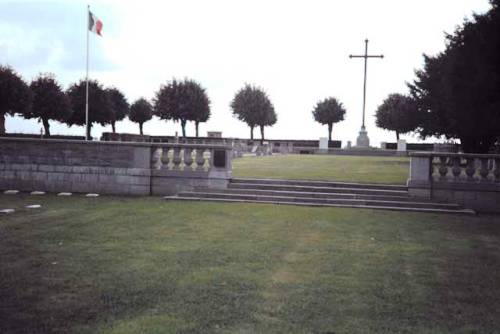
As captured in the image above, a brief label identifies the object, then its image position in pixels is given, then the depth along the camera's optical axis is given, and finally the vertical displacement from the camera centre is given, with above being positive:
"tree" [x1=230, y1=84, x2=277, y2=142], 73.19 +5.71
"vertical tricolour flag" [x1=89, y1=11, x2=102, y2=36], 27.96 +6.61
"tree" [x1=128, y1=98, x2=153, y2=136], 73.69 +4.72
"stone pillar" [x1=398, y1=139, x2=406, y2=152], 52.47 +0.45
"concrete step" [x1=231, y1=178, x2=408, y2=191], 14.62 -1.05
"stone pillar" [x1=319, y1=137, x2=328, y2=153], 53.89 +0.50
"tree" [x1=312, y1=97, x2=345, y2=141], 74.62 +5.37
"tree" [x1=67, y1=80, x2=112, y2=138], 60.34 +4.69
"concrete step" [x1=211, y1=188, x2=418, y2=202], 13.88 -1.30
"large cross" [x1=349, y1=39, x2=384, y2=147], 51.88 +1.07
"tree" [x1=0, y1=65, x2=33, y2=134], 45.97 +4.32
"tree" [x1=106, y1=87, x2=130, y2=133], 67.88 +5.24
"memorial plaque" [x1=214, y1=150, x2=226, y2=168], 15.06 -0.38
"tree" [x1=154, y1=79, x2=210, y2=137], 68.94 +5.80
